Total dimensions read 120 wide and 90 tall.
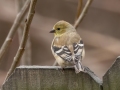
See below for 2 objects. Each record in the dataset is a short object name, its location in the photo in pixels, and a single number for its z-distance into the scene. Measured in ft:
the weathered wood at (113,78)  17.85
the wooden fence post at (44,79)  18.78
